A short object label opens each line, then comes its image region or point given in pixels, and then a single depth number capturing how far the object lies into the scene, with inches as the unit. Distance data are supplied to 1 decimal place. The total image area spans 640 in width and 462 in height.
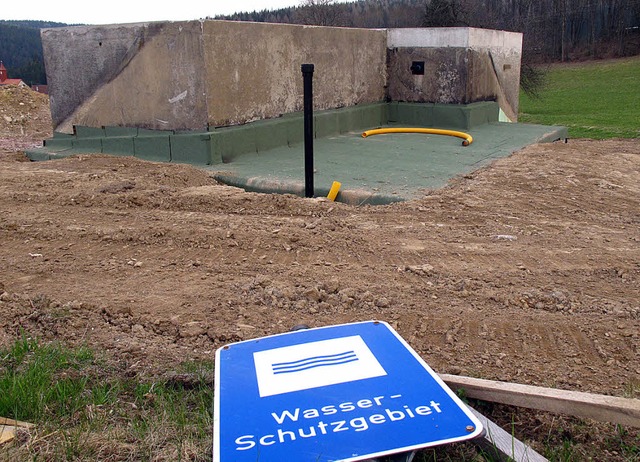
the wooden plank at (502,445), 84.6
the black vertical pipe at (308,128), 242.8
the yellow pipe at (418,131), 394.9
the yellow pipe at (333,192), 246.8
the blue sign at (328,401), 77.8
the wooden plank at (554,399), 90.3
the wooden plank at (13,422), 98.3
